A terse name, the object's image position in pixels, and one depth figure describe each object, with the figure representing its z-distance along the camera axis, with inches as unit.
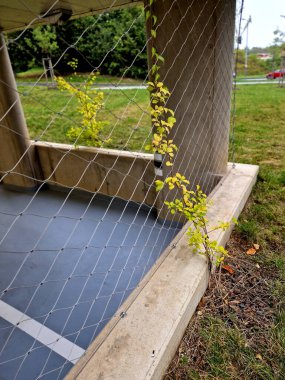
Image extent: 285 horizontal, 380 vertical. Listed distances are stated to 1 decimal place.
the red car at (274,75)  661.8
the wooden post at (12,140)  155.3
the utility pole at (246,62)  892.8
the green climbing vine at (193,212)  63.3
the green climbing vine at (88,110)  148.0
